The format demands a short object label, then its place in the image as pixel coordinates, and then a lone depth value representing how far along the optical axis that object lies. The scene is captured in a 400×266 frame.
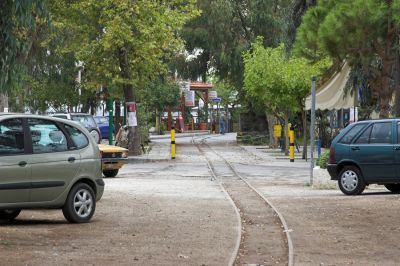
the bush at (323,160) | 23.90
